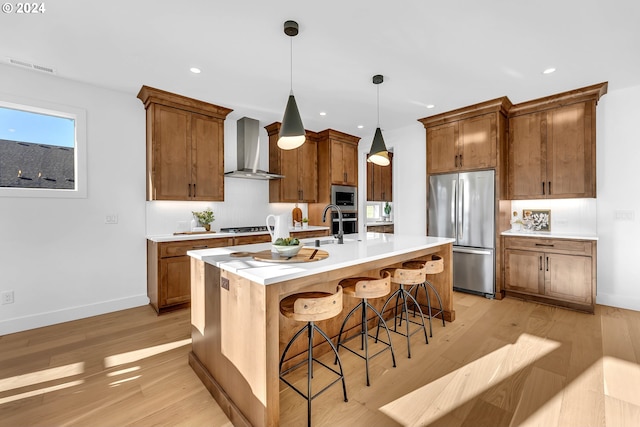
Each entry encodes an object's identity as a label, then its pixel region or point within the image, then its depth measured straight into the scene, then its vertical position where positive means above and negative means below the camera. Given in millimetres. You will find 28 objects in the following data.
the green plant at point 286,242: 1898 -204
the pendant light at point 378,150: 3029 +636
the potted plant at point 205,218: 3986 -81
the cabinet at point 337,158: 5297 +1013
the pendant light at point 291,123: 2254 +708
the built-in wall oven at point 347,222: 5434 -225
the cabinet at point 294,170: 4914 +733
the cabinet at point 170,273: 3309 -713
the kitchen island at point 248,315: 1492 -617
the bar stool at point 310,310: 1634 -578
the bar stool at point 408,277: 2420 -566
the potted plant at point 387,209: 7113 +19
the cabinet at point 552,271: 3326 -772
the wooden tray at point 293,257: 1827 -305
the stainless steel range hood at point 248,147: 4480 +1017
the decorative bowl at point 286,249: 1877 -252
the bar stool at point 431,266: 2666 -536
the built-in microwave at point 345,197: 5340 +265
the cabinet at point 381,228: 6236 -390
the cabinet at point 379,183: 6441 +654
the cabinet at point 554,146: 3475 +811
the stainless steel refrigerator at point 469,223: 3904 -194
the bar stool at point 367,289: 2037 -571
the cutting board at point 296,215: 5273 -69
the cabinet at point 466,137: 3877 +1059
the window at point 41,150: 2949 +704
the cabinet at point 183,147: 3512 +857
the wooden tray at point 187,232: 3710 -265
